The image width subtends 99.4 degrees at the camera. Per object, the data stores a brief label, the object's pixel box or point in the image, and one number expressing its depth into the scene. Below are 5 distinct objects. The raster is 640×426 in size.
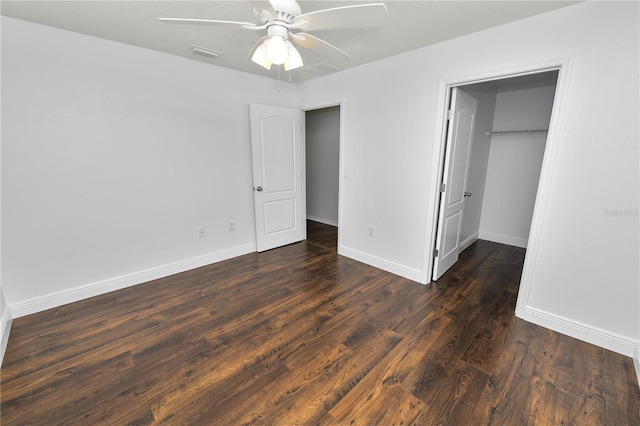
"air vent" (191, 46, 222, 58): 2.71
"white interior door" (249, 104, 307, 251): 3.72
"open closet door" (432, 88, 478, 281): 2.74
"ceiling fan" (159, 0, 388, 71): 1.37
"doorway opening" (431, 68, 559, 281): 3.48
